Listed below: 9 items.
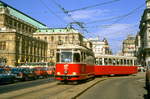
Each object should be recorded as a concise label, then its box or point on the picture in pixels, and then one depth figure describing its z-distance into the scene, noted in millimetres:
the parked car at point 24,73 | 18993
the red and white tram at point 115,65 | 21864
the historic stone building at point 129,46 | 102689
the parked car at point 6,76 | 15692
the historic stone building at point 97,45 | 87425
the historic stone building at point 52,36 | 79646
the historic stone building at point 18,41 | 50649
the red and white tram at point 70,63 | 13930
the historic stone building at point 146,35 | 59448
